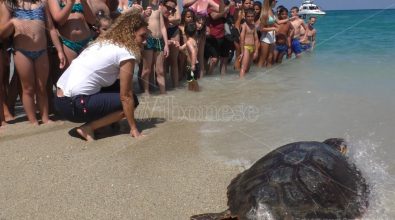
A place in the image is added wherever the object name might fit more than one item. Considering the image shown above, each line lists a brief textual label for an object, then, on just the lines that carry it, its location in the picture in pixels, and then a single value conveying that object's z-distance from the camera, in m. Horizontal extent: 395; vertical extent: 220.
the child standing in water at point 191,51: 7.93
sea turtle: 3.04
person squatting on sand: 4.77
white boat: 50.65
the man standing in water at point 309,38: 14.62
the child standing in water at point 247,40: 9.49
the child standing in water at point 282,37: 11.27
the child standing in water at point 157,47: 7.10
